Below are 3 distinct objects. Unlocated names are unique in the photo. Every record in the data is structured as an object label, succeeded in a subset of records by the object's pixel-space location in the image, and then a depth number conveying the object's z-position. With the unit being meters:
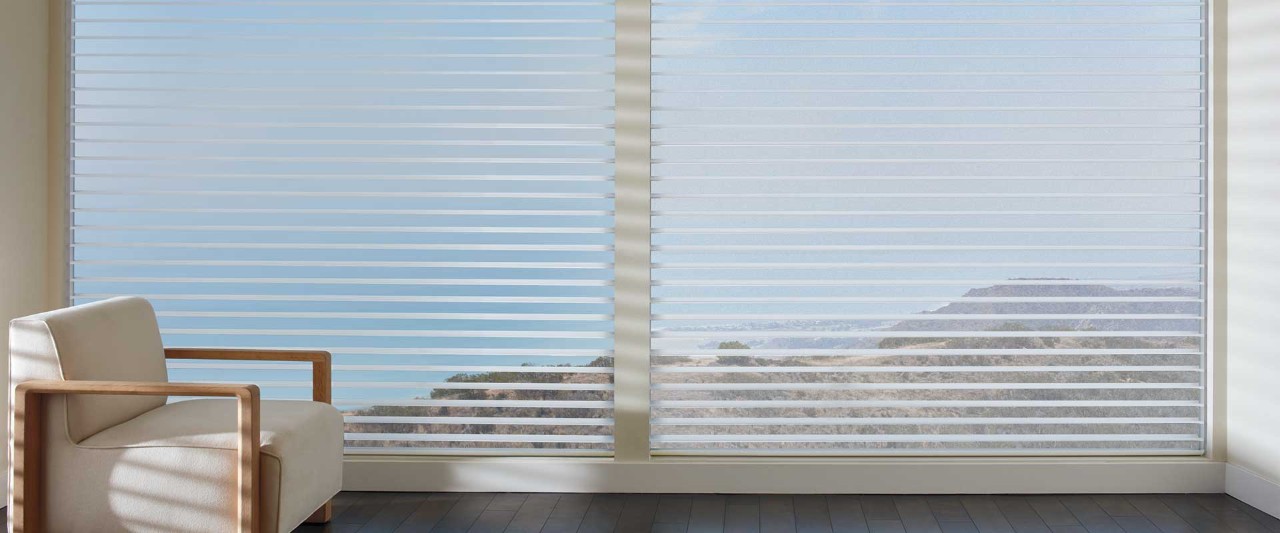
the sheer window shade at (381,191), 3.64
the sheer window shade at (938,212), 3.62
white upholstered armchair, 2.58
